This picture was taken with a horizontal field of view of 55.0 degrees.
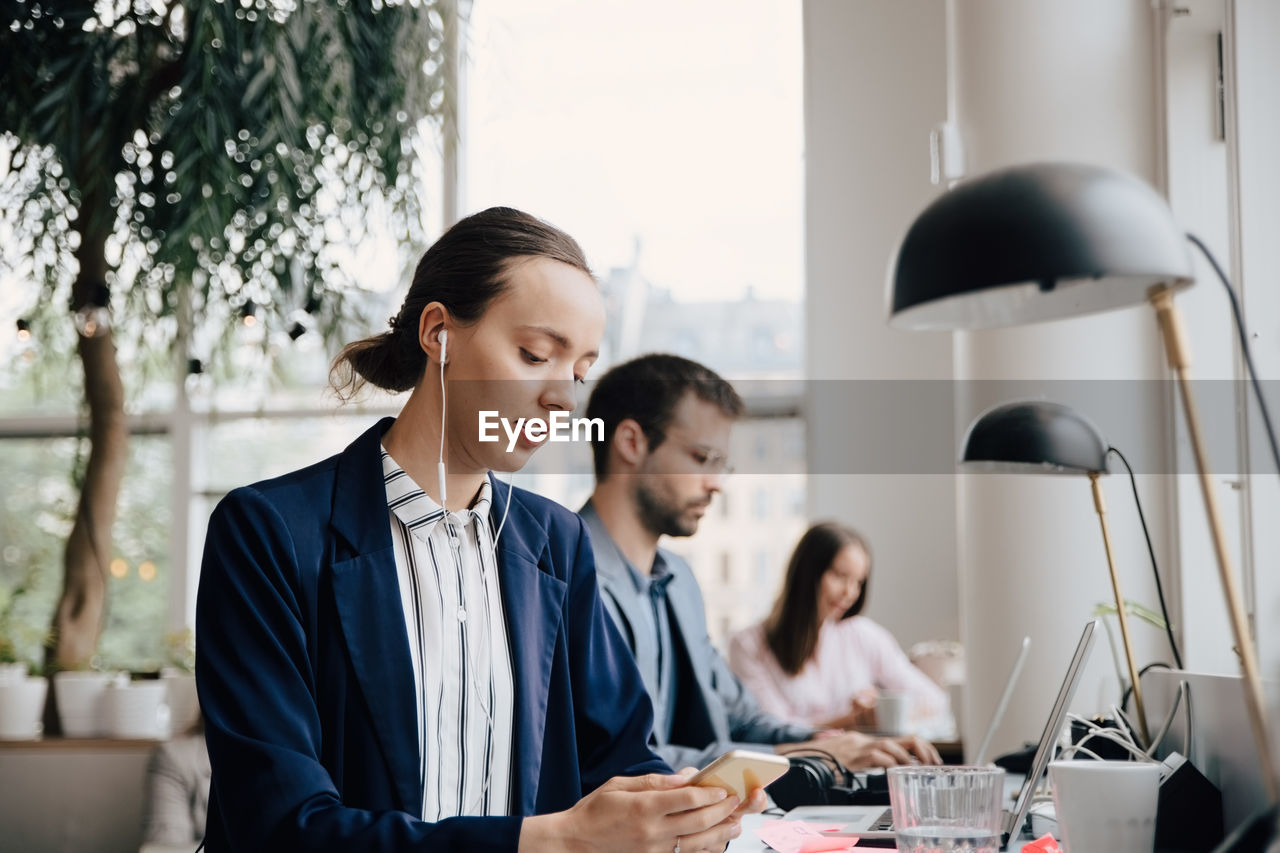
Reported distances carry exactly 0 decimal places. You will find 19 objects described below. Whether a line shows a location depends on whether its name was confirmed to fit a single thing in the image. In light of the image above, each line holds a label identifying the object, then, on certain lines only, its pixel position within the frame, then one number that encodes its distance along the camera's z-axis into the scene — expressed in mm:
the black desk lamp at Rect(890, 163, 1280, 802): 803
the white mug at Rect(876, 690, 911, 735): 2953
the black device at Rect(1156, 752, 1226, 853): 1325
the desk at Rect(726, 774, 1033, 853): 1576
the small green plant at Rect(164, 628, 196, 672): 4195
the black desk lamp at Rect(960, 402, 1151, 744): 1589
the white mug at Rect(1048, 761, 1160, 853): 1220
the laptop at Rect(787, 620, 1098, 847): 1500
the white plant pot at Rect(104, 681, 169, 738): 4008
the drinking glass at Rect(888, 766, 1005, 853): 1284
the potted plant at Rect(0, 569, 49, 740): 3984
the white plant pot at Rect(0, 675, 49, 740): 3980
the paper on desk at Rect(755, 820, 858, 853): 1526
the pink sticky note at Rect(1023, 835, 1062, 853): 1365
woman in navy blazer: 1160
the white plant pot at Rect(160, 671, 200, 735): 3961
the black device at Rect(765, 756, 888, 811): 1958
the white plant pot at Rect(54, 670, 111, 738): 4006
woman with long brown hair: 3984
